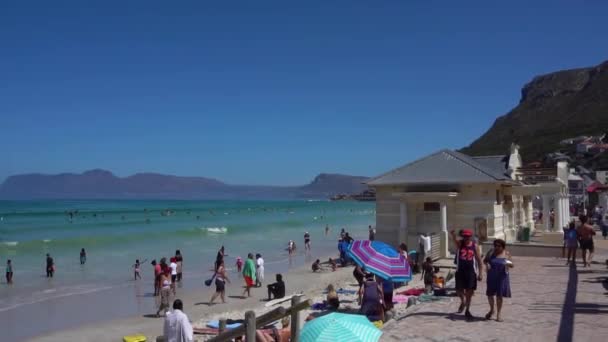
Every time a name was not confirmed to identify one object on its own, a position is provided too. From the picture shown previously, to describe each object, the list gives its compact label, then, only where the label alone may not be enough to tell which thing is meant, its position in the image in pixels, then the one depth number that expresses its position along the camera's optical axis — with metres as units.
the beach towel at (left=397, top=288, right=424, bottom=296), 14.30
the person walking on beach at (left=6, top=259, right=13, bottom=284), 22.44
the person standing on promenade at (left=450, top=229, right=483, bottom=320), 9.63
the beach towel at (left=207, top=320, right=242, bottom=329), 11.60
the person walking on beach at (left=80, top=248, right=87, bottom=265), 28.05
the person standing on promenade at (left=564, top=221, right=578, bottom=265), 16.34
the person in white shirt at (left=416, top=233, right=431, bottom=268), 19.30
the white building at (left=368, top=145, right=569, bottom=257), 21.69
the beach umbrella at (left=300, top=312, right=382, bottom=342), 7.00
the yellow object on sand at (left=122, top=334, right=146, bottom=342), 11.41
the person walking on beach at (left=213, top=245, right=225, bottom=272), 18.38
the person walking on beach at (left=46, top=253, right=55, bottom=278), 23.62
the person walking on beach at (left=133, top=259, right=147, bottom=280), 22.60
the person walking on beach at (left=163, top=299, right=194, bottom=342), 8.85
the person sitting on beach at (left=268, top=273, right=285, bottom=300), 16.69
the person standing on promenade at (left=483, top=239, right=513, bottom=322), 9.16
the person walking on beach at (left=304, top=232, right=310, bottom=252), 34.88
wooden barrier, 6.91
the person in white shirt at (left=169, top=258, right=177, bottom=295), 18.06
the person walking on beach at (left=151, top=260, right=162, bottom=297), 17.62
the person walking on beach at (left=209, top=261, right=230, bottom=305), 16.88
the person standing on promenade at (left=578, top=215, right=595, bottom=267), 15.84
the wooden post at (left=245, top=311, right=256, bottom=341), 6.90
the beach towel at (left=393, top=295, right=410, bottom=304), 13.53
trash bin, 24.77
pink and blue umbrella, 11.64
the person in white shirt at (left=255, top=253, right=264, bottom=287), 19.98
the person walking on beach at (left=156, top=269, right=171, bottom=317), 15.04
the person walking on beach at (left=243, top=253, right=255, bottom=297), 18.00
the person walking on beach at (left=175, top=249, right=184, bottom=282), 20.17
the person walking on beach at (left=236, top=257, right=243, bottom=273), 24.23
